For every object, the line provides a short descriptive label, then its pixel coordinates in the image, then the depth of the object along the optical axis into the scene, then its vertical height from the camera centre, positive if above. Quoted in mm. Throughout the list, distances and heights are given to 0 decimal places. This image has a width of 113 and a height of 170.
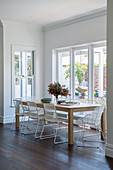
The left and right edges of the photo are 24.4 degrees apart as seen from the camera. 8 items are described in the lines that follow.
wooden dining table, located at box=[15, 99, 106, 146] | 5355 -684
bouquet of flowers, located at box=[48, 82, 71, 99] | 6309 -333
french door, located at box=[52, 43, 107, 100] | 6910 +199
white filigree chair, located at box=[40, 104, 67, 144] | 5613 -896
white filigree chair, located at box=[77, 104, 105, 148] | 5219 -837
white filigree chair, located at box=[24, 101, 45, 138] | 6203 -939
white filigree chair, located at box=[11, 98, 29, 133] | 6699 -921
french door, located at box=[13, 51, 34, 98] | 8180 +86
